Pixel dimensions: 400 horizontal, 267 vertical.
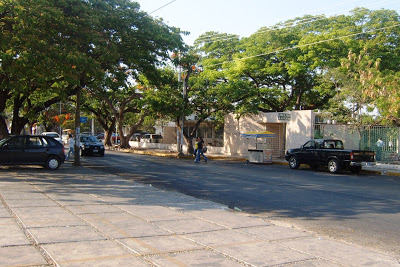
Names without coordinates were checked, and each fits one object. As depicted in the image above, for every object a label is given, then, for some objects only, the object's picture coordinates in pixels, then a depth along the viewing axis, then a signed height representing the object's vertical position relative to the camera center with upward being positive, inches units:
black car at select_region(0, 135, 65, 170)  604.4 -16.8
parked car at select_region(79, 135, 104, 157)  1082.1 -19.5
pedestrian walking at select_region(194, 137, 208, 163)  950.4 -18.1
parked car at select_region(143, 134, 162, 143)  1825.8 +17.2
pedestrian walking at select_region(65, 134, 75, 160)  909.8 -4.8
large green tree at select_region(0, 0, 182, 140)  526.6 +159.9
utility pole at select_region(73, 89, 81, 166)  740.5 +11.8
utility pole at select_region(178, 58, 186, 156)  1155.0 +152.3
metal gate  895.1 +4.9
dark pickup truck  725.9 -26.9
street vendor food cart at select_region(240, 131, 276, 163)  962.1 -25.6
